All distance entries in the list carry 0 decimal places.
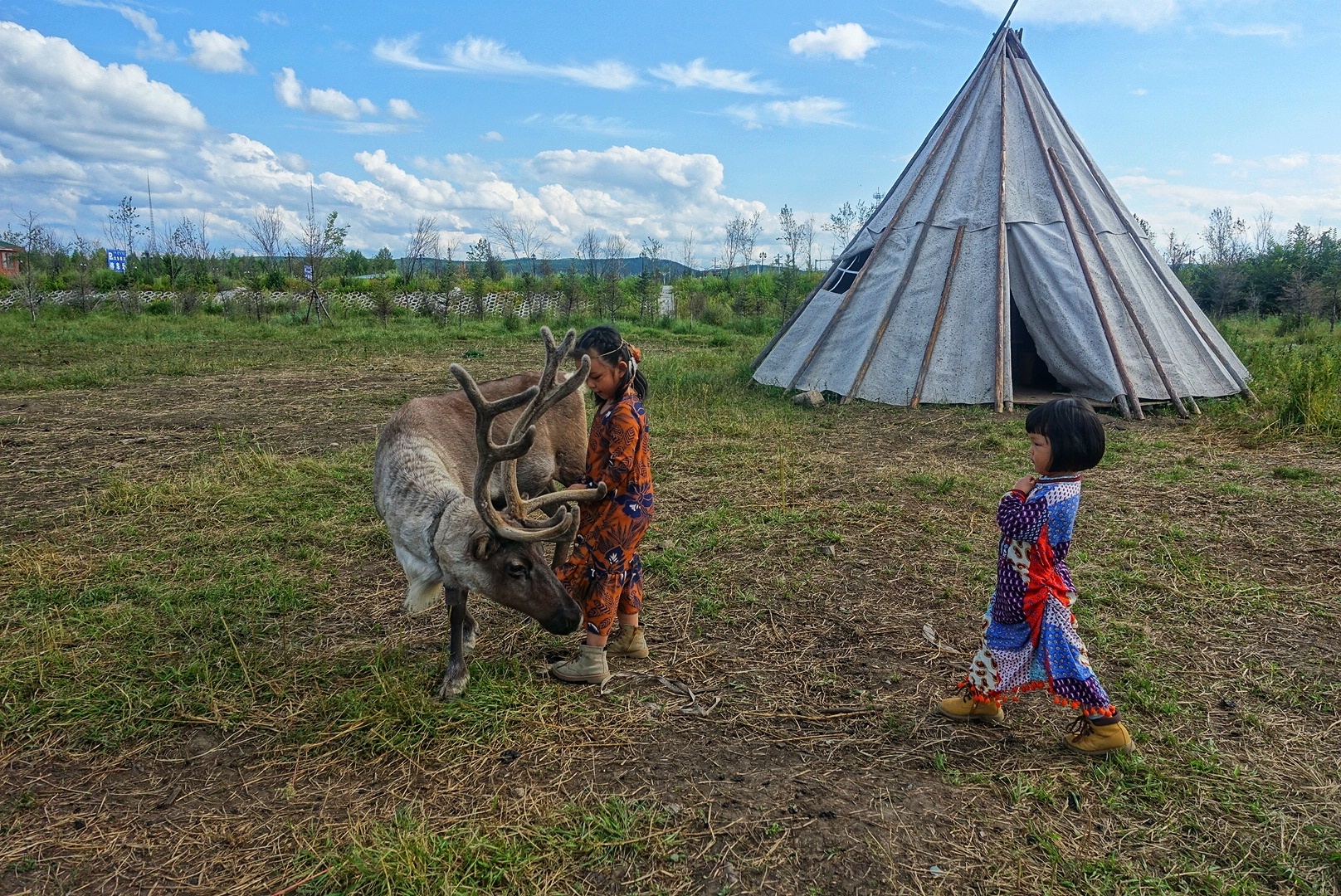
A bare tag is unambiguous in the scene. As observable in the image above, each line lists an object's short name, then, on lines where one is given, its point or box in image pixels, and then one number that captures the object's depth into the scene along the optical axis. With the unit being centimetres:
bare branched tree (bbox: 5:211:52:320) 2077
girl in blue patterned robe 283
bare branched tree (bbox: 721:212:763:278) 3484
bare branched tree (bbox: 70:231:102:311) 2255
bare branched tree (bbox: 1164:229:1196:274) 2927
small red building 3619
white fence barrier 2342
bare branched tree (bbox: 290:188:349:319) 2339
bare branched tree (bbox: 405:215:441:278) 2727
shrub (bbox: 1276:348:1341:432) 780
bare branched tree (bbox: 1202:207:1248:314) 2467
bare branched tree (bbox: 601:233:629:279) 2590
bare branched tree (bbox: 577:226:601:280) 3169
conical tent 961
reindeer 333
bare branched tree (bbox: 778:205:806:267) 3033
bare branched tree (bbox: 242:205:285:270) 2481
